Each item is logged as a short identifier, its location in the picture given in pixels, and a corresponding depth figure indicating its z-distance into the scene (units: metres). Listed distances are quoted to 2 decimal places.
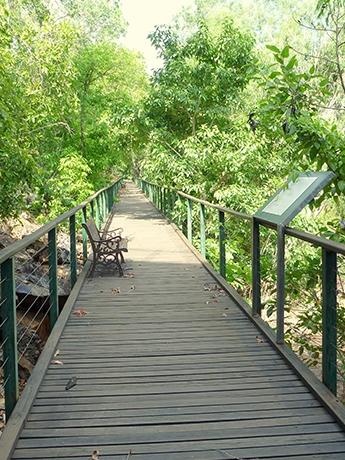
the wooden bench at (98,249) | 7.24
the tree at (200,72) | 13.72
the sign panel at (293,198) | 3.92
